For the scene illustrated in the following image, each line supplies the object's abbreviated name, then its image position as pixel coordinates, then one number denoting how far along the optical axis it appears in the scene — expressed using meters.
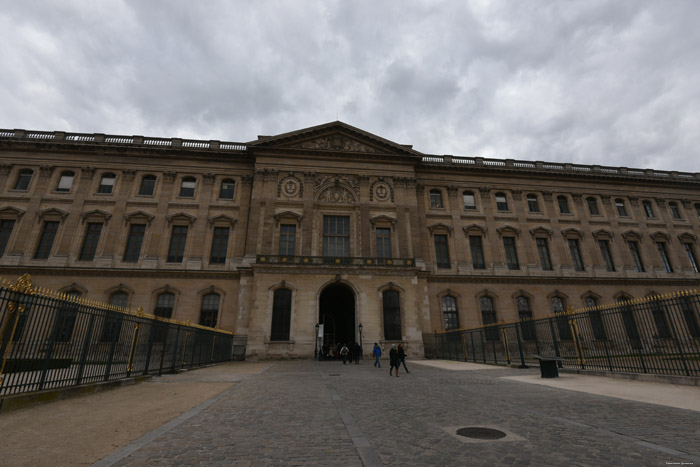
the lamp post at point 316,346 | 23.73
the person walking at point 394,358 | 14.05
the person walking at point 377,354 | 19.05
